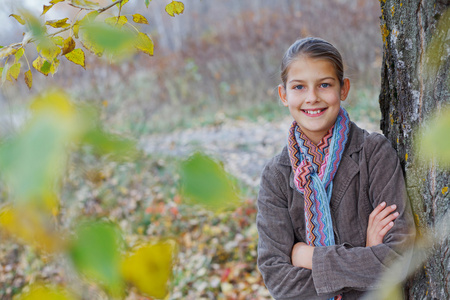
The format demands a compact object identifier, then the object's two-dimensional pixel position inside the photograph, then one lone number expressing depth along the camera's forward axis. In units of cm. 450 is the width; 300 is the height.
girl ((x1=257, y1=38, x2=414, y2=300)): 147
